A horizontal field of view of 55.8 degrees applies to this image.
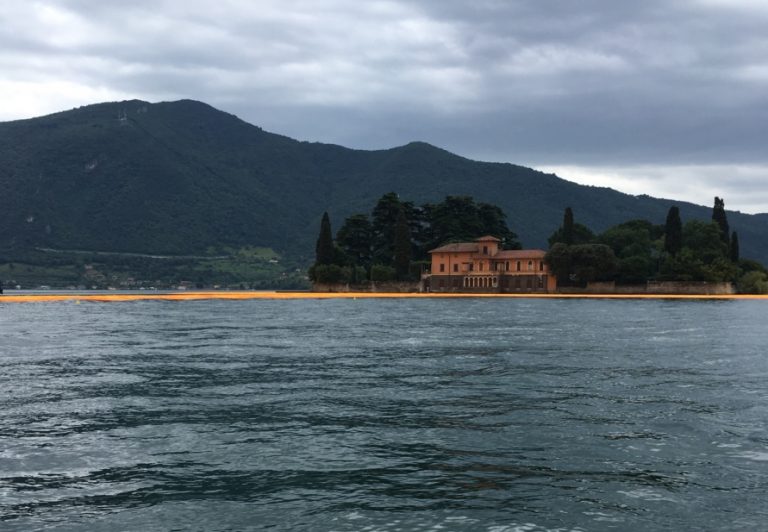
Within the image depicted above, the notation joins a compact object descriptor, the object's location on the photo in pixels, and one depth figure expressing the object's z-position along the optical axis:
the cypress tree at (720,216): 139.68
